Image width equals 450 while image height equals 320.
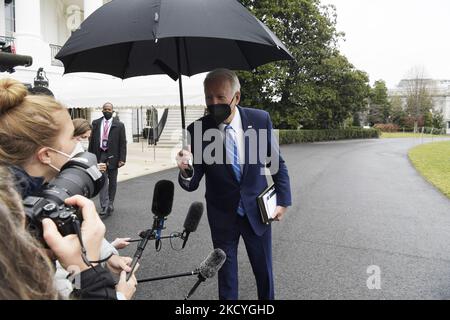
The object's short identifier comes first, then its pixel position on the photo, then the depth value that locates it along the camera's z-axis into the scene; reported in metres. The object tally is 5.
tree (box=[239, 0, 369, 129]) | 24.67
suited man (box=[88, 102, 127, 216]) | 6.79
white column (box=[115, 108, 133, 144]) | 21.98
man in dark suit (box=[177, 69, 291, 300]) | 2.61
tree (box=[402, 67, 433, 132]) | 70.88
